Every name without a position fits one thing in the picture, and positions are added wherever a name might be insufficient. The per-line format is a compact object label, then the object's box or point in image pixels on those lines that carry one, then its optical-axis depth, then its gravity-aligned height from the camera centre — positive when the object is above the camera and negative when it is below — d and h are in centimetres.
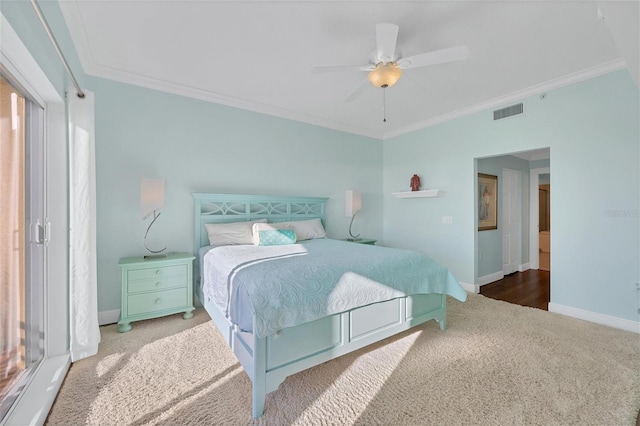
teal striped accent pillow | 324 -31
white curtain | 217 -16
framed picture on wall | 469 +18
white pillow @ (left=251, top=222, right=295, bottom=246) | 329 -20
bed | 172 -68
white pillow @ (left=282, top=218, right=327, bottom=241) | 378 -25
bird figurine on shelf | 468 +51
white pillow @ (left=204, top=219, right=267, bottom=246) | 327 -26
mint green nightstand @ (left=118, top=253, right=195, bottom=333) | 269 -80
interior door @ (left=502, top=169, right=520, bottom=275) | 523 -22
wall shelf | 439 +32
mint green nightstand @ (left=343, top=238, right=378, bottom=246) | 455 -50
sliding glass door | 160 -16
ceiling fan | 198 +123
